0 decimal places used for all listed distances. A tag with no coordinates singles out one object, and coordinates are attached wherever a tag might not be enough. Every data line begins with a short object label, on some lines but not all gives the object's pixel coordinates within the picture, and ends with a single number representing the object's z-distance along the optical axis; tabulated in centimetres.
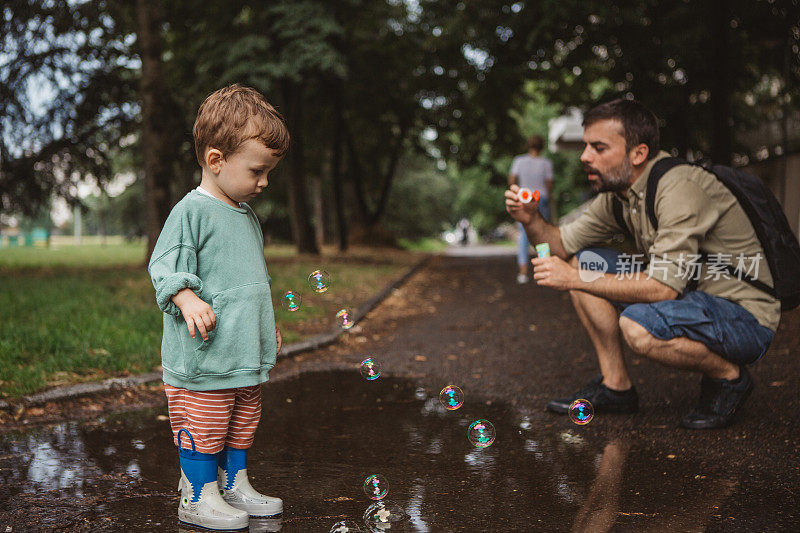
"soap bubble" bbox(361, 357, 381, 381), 421
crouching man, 401
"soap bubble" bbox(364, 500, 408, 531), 295
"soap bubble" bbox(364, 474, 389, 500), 310
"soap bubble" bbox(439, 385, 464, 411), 418
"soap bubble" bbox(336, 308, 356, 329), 448
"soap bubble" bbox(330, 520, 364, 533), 288
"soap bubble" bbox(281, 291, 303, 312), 394
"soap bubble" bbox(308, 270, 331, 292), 430
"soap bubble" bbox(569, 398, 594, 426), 415
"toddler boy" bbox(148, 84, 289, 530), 285
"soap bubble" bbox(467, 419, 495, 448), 379
